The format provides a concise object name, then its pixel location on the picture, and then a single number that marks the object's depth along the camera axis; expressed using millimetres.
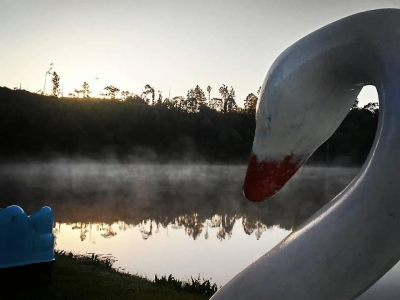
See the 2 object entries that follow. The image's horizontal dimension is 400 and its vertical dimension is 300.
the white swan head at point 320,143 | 969
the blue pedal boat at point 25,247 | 3840
